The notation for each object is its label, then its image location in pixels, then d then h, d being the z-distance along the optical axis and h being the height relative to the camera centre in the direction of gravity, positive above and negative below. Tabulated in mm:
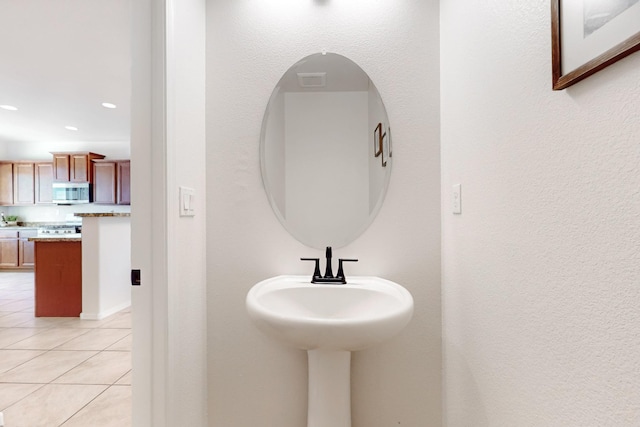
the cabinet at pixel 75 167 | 6523 +971
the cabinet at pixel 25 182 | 6754 +693
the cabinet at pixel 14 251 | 6586 -724
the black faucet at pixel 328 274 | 1440 -270
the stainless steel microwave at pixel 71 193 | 6457 +439
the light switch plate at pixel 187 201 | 1290 +54
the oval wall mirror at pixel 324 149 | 1564 +317
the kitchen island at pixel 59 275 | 3598 -666
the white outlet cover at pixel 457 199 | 1312 +59
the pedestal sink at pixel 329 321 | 1001 -371
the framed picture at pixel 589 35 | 543 +336
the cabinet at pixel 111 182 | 6508 +661
